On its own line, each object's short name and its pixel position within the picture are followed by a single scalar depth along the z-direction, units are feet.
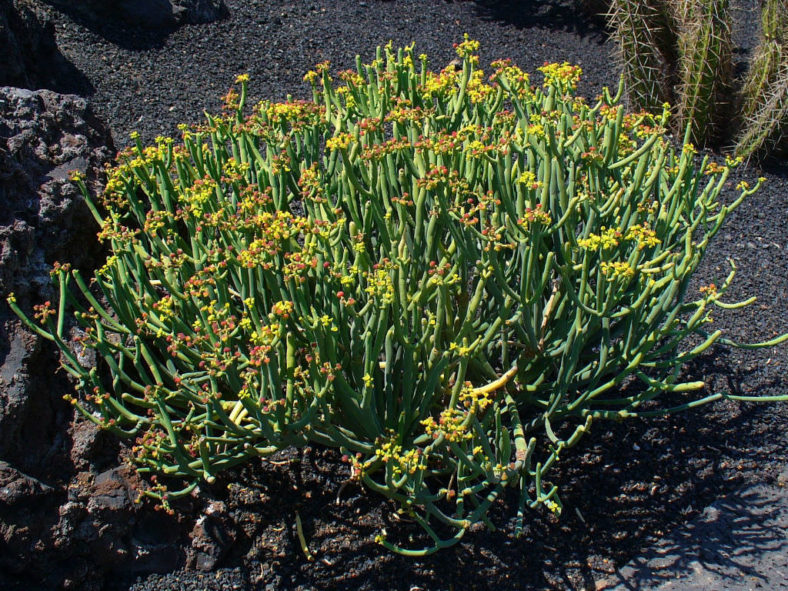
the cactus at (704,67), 14.20
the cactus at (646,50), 14.82
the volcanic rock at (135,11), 16.10
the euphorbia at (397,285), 7.11
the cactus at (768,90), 14.38
